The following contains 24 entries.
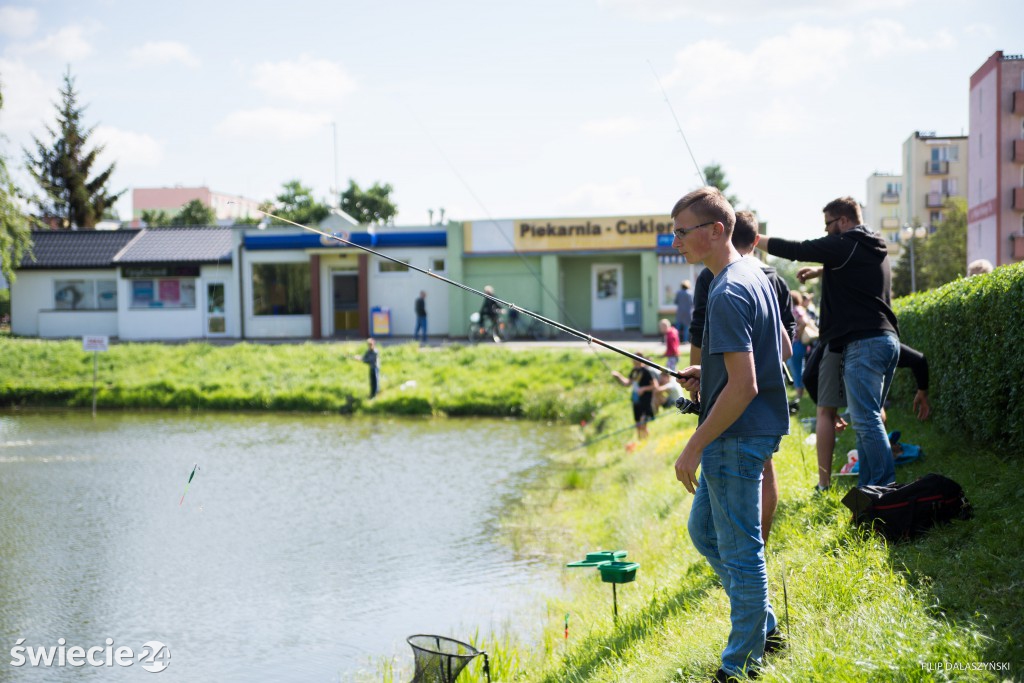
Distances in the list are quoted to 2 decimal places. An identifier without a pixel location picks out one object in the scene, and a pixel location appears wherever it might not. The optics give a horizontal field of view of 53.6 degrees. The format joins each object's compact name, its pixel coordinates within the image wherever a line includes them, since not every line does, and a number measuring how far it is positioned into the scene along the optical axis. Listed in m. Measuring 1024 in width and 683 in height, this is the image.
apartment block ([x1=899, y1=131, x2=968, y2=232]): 91.50
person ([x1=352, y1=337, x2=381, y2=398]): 22.83
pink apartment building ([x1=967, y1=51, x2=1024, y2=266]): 43.28
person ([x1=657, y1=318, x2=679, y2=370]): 16.78
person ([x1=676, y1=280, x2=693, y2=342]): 24.10
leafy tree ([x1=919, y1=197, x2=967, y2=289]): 50.56
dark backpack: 5.17
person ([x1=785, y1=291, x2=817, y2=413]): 11.38
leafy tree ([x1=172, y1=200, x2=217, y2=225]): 72.75
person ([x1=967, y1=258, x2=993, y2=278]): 8.46
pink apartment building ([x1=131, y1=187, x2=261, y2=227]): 110.79
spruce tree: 60.41
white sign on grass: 23.88
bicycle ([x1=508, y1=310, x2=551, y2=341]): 31.19
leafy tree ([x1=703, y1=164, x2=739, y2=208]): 66.94
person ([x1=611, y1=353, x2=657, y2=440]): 14.62
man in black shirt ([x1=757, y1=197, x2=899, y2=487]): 5.65
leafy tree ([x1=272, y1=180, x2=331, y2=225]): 69.44
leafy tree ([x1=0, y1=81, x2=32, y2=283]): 23.21
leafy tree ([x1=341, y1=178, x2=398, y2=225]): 71.50
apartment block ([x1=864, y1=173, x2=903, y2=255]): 108.50
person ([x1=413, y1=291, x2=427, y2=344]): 29.84
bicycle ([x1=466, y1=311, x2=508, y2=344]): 29.58
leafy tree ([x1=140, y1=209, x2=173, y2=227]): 68.81
